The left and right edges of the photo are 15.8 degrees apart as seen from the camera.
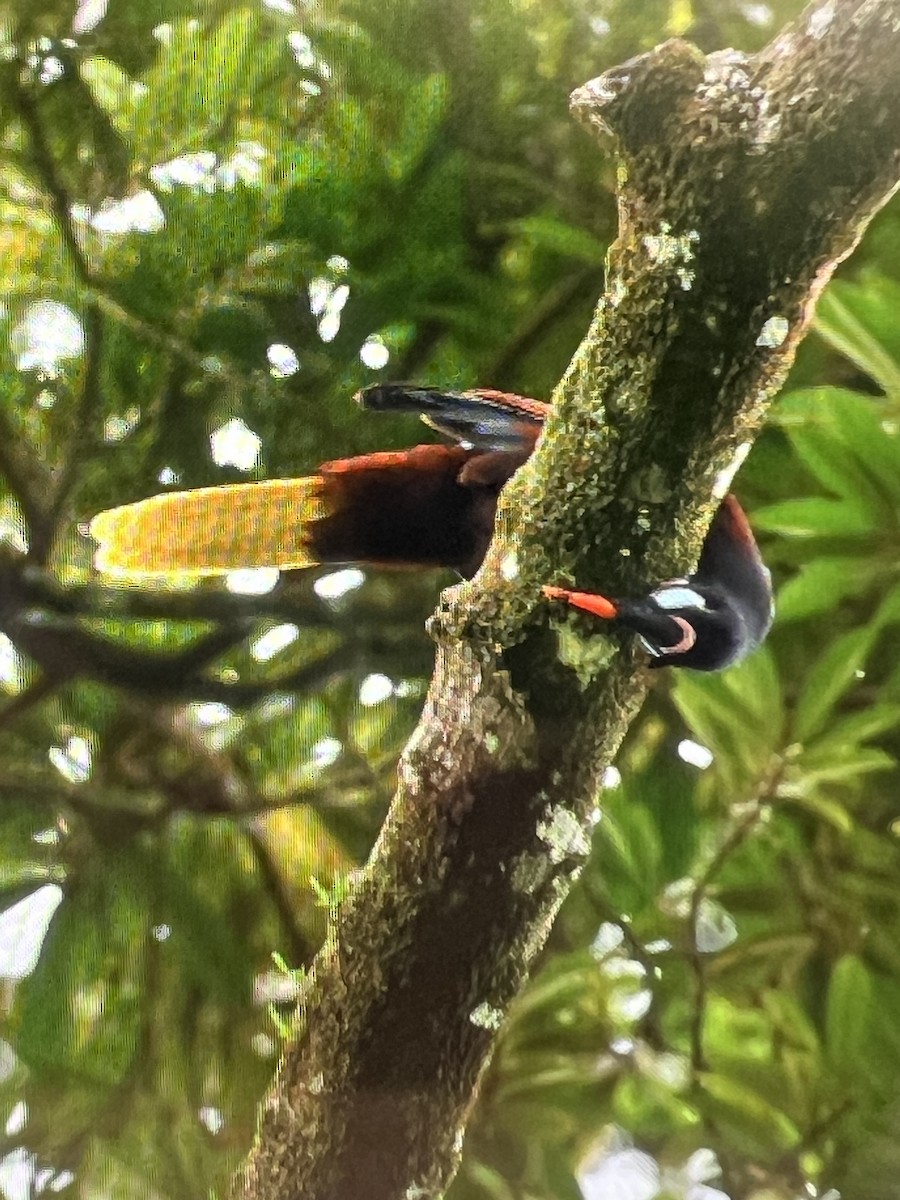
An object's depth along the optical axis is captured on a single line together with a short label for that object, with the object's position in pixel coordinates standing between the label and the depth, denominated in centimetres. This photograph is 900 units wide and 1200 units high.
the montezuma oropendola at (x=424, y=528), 176
